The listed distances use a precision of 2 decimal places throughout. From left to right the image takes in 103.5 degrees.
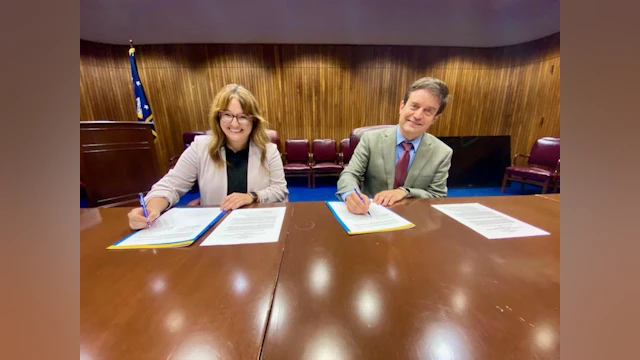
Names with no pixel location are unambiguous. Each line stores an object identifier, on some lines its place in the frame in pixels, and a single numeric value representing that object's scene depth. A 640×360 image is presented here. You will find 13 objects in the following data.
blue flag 4.07
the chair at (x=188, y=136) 4.53
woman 1.37
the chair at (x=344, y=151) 4.65
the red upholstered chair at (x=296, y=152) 4.66
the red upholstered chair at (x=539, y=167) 3.28
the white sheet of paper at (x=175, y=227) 0.75
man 1.44
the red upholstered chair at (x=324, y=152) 4.69
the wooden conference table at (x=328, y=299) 0.39
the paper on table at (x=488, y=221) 0.77
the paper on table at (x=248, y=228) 0.75
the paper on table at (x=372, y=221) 0.82
